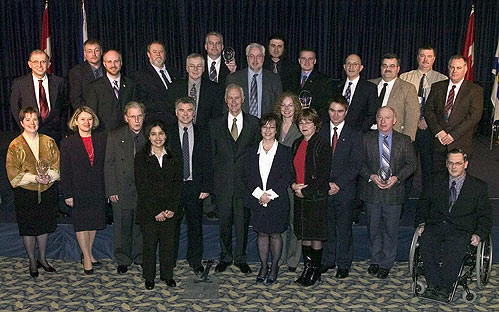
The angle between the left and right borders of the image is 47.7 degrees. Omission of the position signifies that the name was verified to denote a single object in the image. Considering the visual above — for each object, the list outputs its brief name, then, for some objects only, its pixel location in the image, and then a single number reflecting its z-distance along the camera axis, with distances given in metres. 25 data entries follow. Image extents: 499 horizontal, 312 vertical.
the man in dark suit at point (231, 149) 4.89
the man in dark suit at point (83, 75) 5.40
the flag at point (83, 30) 9.05
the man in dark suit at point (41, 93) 5.25
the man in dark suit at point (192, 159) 4.78
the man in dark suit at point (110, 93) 5.18
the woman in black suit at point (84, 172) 4.89
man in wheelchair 4.53
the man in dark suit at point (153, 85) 5.40
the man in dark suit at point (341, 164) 4.81
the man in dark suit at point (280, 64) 5.80
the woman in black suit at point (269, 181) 4.74
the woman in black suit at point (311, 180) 4.63
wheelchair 4.45
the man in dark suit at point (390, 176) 4.87
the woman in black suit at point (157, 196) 4.68
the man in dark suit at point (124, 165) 4.89
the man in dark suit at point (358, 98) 5.21
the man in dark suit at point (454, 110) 5.23
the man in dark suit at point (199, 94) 5.16
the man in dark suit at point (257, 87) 5.38
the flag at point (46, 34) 8.90
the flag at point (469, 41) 8.95
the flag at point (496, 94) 8.64
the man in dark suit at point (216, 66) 5.52
